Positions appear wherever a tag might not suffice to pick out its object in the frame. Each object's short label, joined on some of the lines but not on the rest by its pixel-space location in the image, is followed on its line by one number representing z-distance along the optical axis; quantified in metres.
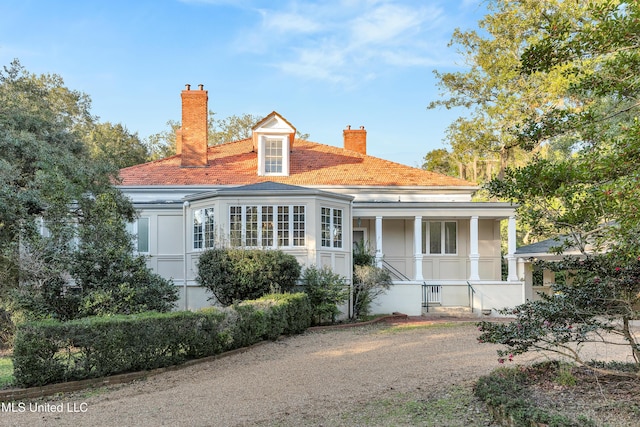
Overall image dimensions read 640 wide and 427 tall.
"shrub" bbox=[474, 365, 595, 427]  4.91
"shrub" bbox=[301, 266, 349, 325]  15.41
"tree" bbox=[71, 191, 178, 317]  11.23
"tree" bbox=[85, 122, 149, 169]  36.23
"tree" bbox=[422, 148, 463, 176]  42.06
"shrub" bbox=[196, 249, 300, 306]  14.63
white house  16.64
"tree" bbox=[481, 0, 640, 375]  5.09
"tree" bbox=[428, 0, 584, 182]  27.56
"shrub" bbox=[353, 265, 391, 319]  16.84
